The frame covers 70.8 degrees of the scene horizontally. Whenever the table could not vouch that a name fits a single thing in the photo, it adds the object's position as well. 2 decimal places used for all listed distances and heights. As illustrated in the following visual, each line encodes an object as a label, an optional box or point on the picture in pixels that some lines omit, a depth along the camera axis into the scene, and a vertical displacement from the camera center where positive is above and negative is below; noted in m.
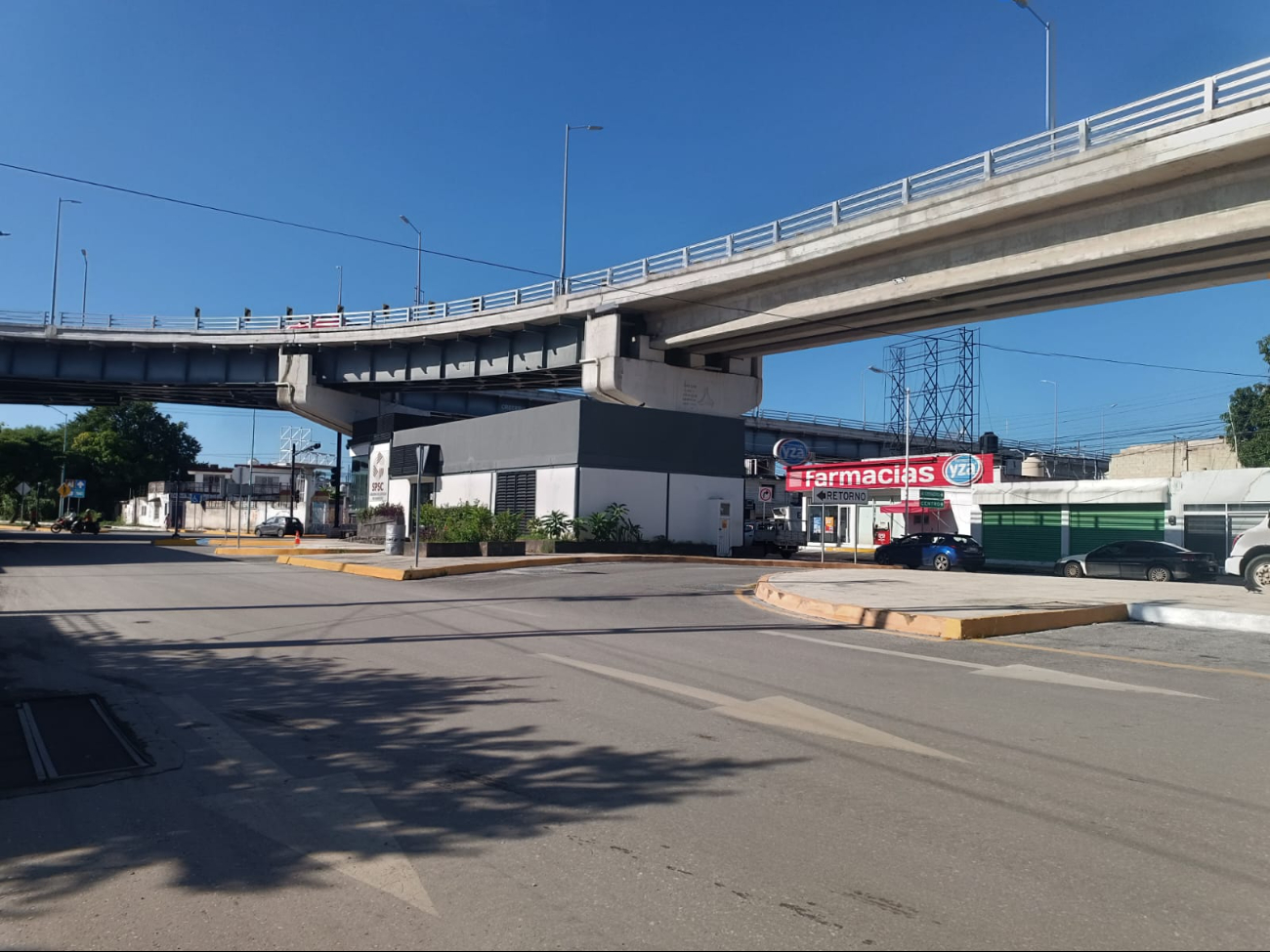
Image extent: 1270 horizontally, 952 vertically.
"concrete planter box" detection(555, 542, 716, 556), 31.67 -1.10
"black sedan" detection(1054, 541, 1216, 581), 24.91 -0.89
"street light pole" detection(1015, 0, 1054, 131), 26.42 +13.41
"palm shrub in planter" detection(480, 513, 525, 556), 30.16 -0.73
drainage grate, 5.86 -1.74
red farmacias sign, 43.38 +2.89
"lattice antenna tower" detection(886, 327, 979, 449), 69.06 +10.66
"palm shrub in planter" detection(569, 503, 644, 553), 32.38 -0.40
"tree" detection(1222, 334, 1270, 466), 57.16 +7.92
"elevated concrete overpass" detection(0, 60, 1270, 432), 21.33 +8.33
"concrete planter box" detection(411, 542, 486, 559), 28.97 -1.18
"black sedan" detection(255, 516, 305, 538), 59.53 -1.16
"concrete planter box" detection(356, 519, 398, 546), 40.90 -0.88
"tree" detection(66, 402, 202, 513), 89.00 +6.06
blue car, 32.75 -0.91
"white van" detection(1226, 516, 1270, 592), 20.22 -0.51
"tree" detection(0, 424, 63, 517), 62.84 +3.33
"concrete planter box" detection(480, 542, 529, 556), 30.06 -1.15
